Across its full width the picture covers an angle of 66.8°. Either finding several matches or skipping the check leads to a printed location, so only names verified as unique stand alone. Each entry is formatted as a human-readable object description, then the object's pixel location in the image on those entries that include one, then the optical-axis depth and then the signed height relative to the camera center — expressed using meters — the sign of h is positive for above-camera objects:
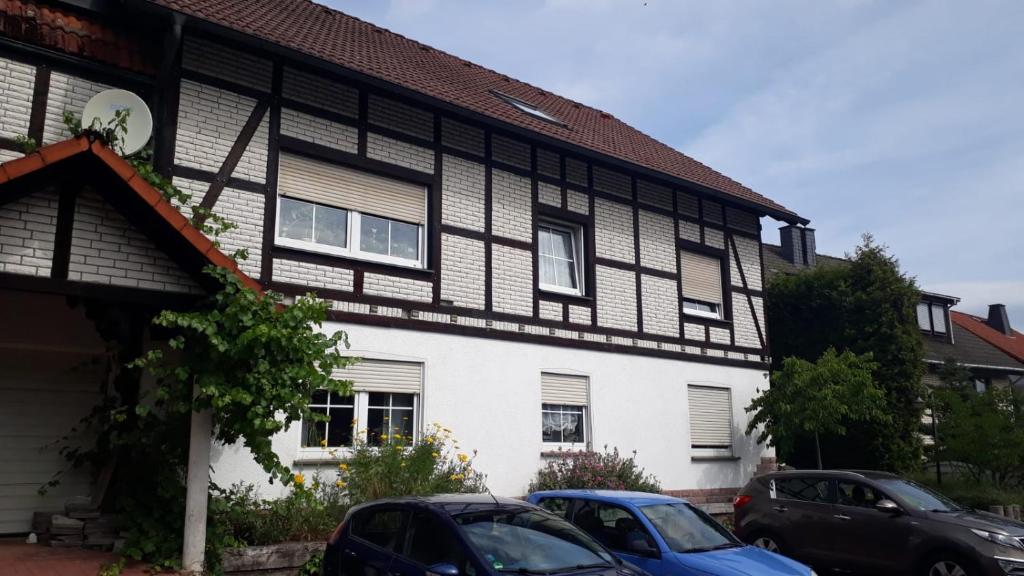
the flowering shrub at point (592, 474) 11.36 -0.76
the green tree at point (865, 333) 16.14 +1.96
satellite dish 8.27 +3.26
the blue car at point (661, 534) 6.59 -1.01
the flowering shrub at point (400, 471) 8.93 -0.58
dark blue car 5.22 -0.85
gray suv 8.42 -1.22
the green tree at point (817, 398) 13.28 +0.40
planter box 7.47 -1.32
